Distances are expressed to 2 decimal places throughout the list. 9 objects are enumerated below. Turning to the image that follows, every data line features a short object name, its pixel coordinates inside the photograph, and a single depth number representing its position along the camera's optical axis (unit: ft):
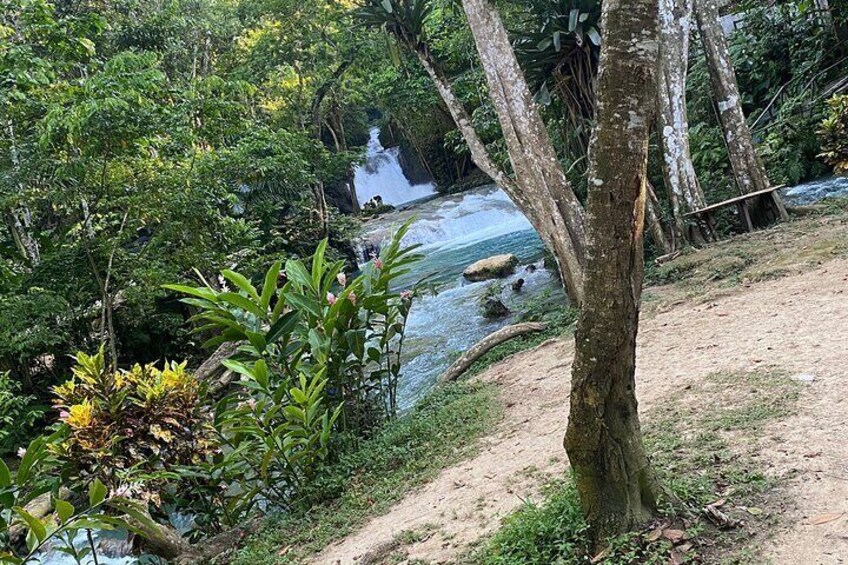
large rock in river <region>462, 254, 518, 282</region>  38.99
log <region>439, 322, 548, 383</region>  20.71
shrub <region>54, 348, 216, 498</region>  12.14
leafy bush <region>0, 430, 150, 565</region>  8.25
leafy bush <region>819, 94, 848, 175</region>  21.90
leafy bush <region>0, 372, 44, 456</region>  19.50
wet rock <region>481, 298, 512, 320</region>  29.50
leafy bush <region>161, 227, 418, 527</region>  12.12
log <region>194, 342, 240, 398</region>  24.07
